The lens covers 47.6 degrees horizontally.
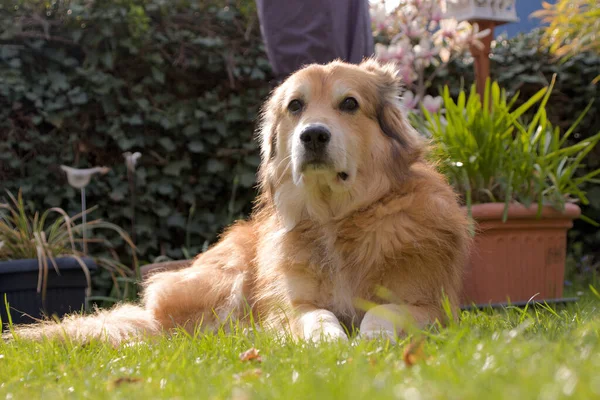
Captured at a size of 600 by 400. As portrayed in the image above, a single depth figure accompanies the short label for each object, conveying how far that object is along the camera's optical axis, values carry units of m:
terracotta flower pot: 3.95
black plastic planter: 3.99
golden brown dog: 2.78
